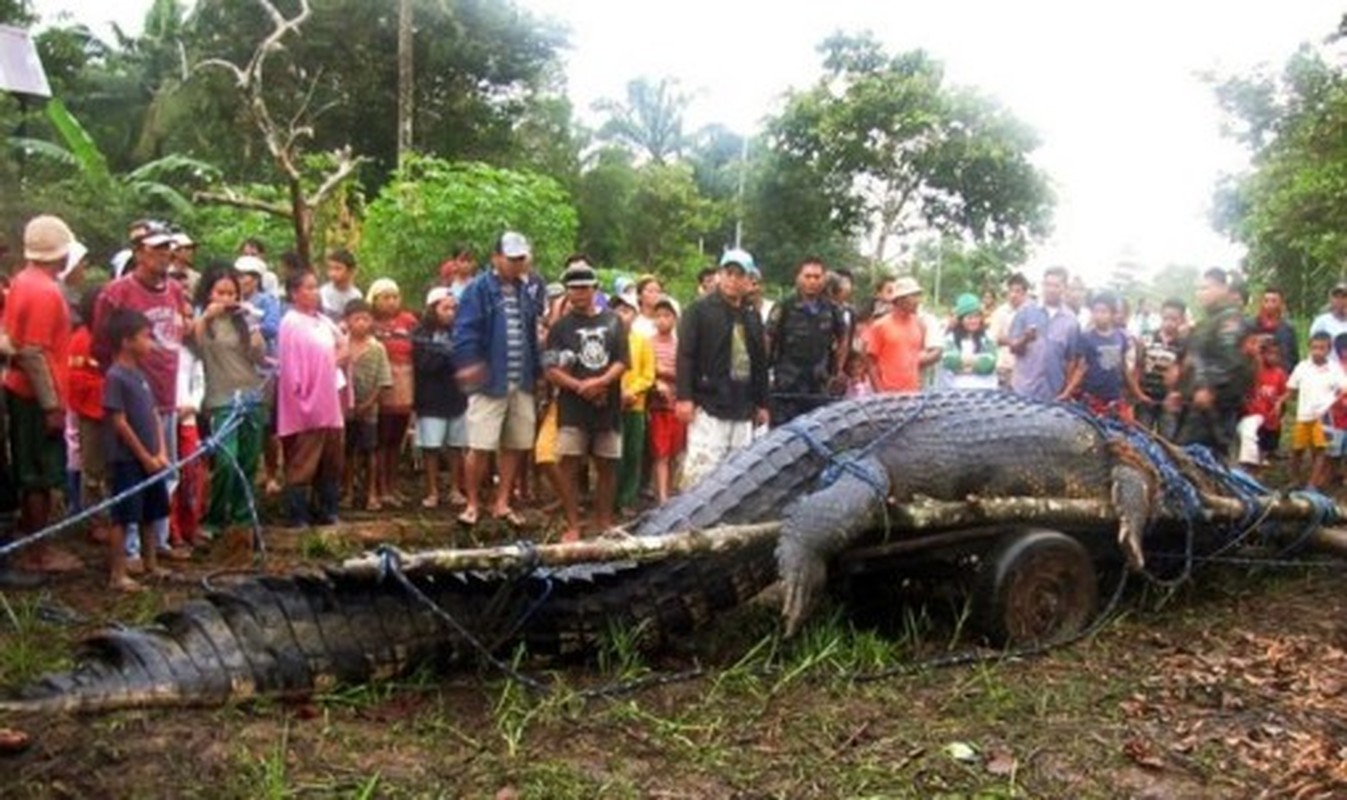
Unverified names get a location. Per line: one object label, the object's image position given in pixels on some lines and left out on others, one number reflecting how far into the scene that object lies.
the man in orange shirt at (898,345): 7.56
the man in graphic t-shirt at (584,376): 6.55
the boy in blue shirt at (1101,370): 8.30
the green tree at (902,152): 26.42
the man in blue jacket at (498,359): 6.61
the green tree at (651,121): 43.03
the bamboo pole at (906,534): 3.68
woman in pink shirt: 6.16
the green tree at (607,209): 28.86
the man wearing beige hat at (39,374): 5.33
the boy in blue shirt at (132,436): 5.12
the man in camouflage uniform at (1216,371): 6.68
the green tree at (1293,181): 14.18
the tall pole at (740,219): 30.64
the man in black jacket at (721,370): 6.70
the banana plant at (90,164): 16.00
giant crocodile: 3.45
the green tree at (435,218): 13.34
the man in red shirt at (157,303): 5.59
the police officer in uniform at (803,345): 7.34
